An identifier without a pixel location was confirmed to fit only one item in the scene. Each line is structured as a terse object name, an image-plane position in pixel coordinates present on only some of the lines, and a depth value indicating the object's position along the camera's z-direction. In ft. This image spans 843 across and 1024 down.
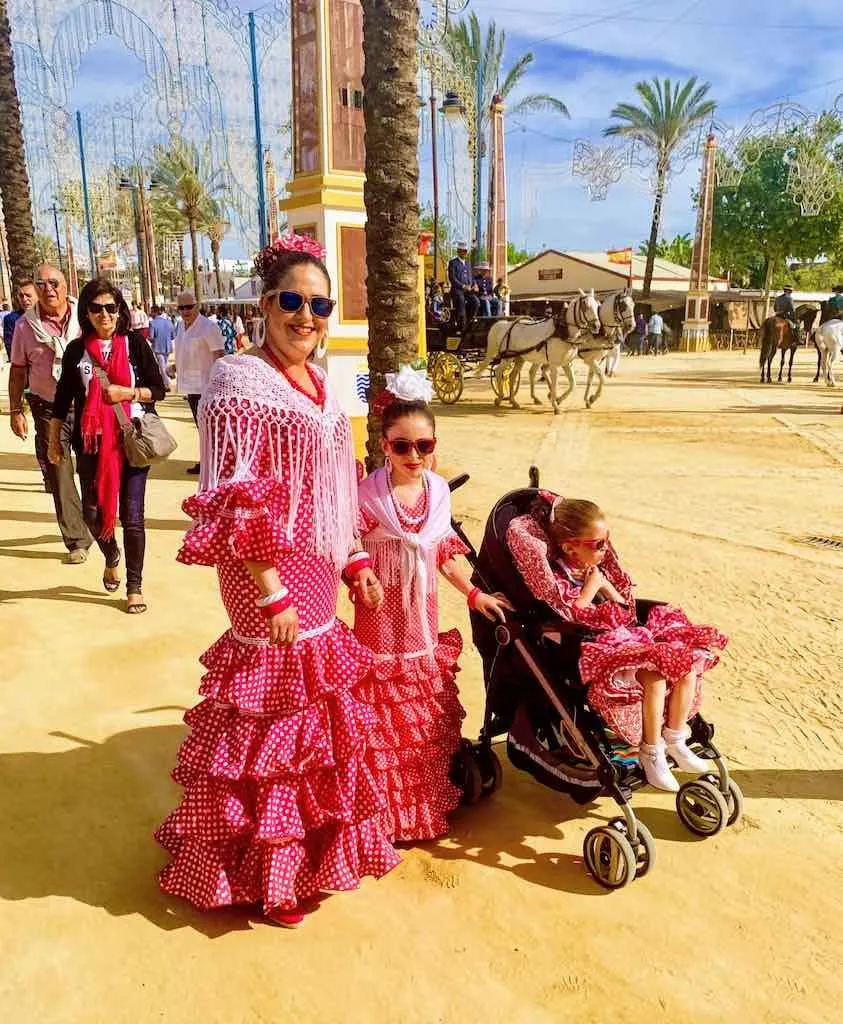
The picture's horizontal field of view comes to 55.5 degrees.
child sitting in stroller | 9.34
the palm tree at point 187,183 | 129.59
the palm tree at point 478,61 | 115.44
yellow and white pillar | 29.27
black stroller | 9.33
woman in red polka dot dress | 7.96
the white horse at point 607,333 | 45.09
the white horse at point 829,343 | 61.21
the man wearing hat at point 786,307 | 66.89
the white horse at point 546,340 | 45.96
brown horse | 64.64
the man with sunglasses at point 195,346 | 28.32
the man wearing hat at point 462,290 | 53.16
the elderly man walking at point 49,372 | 19.54
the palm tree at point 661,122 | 122.62
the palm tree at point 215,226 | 144.46
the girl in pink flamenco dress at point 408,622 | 9.82
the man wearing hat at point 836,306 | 61.69
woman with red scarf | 16.21
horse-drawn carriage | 52.70
